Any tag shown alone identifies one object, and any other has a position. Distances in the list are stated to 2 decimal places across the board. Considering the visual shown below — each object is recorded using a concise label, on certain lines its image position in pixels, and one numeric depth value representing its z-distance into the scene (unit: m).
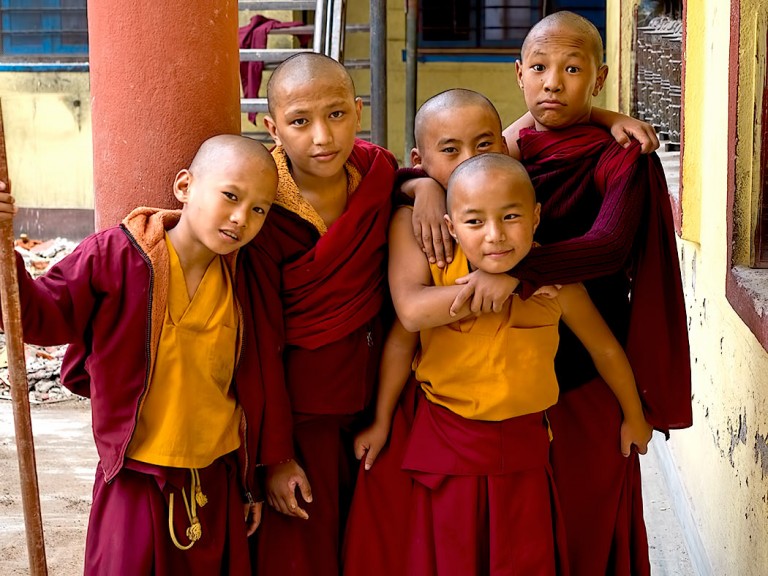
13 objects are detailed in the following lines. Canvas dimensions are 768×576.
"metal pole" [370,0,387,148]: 6.67
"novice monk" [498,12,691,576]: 2.37
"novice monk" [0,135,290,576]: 2.27
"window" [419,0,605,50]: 10.34
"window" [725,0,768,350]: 2.58
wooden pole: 2.04
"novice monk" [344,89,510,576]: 2.49
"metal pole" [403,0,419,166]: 7.64
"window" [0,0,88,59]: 9.29
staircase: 6.69
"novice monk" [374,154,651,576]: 2.36
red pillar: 2.64
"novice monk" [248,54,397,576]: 2.44
